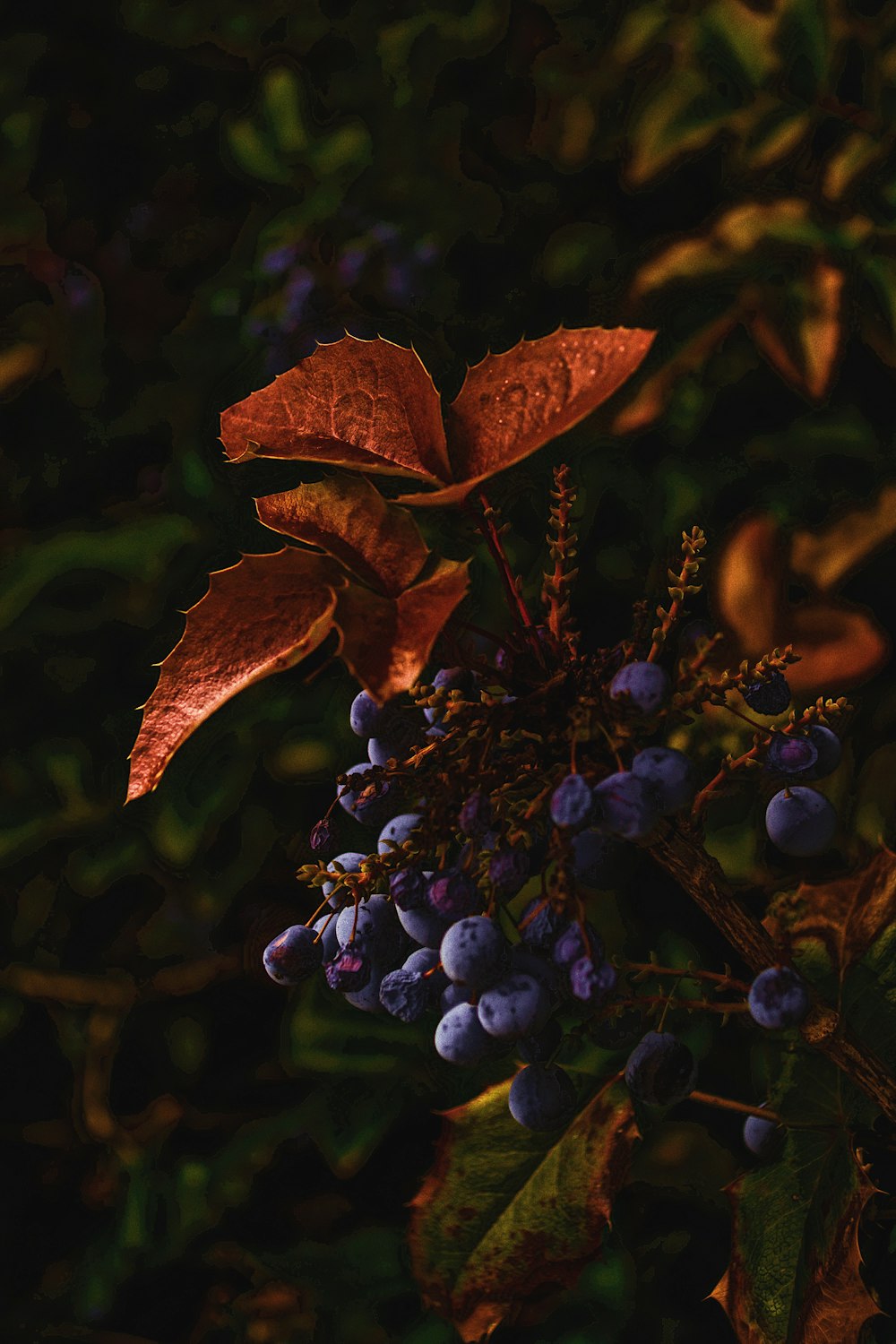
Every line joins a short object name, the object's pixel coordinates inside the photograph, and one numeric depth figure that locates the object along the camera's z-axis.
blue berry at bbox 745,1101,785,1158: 0.49
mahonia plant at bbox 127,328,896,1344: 0.43
